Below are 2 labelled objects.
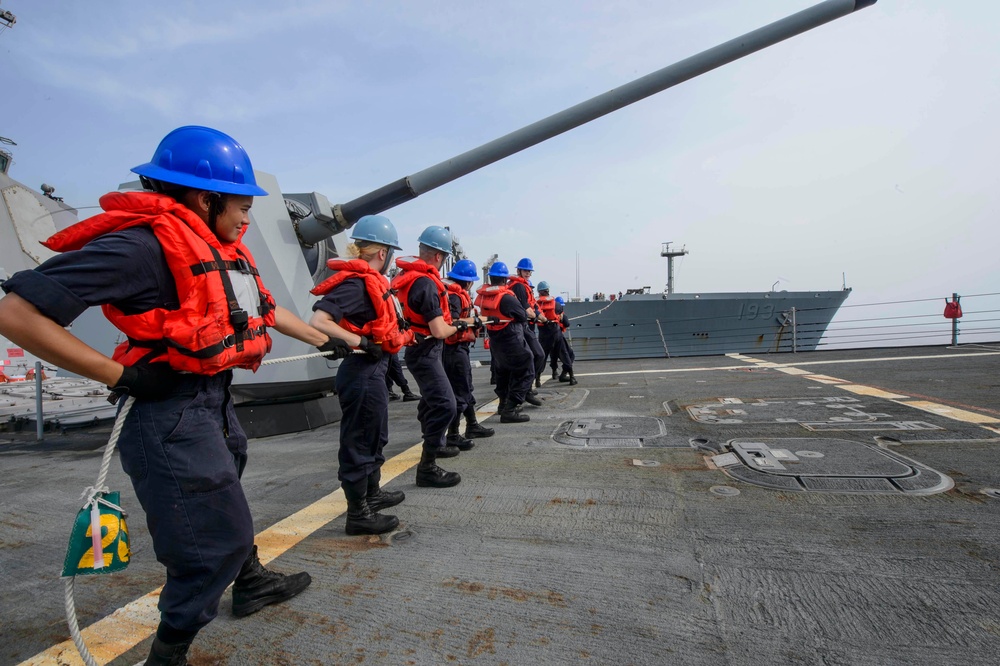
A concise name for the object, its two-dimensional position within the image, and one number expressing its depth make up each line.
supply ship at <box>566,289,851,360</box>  21.83
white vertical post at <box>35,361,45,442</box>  5.31
